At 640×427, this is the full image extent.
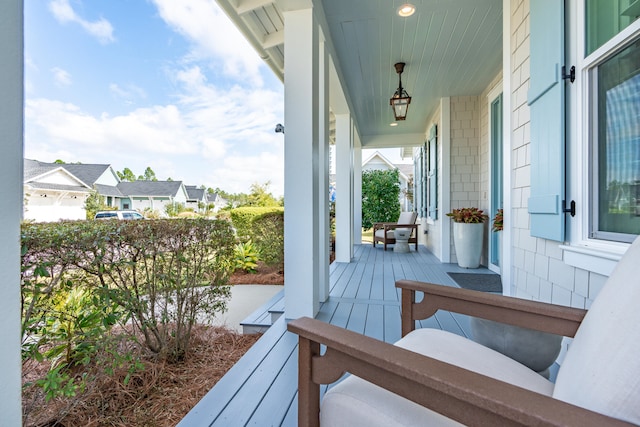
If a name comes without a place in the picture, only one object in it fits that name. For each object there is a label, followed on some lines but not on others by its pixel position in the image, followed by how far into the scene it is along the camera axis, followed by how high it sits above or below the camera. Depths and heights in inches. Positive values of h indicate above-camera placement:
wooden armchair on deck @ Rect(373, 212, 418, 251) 255.1 -17.5
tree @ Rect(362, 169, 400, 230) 366.0 +10.9
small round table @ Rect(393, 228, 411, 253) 247.4 -25.7
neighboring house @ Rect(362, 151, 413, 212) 606.2 +97.7
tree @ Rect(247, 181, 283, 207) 530.6 +26.8
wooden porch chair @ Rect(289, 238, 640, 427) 21.1 -14.3
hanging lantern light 147.7 +54.9
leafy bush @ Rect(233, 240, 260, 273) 191.0 -29.7
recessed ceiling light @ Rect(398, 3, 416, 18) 104.3 +71.5
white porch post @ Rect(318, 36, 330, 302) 116.0 +14.0
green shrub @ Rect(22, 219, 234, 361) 54.3 -15.4
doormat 135.0 -35.6
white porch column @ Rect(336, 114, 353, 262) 196.5 +15.7
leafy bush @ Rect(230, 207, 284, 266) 191.9 -13.9
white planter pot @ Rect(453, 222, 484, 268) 172.4 -19.5
